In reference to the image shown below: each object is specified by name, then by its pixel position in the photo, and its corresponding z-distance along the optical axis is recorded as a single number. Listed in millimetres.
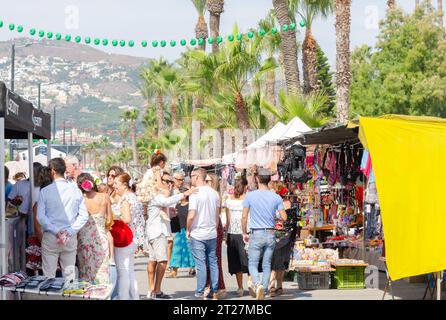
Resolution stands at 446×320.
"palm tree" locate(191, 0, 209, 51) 53594
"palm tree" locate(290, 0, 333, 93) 35188
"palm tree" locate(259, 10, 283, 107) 39666
